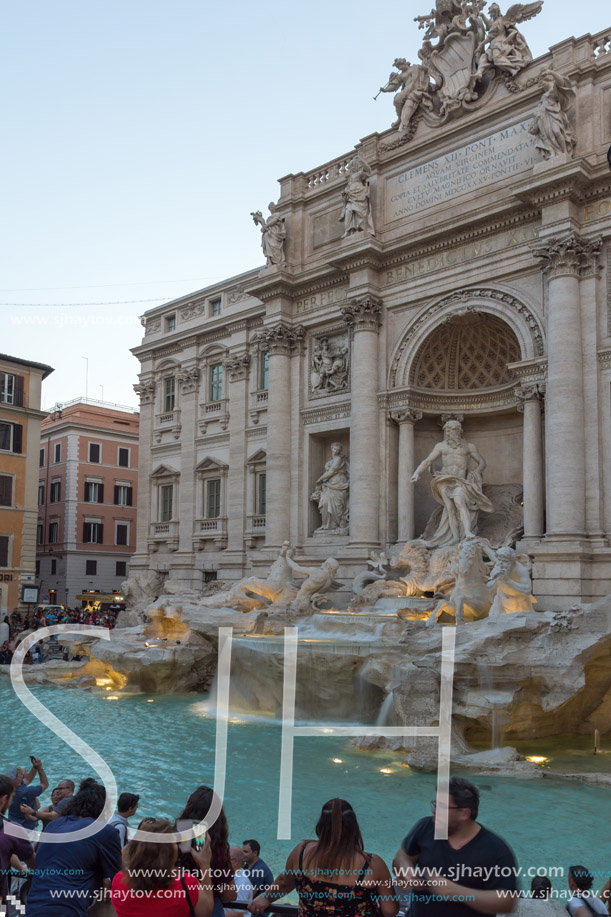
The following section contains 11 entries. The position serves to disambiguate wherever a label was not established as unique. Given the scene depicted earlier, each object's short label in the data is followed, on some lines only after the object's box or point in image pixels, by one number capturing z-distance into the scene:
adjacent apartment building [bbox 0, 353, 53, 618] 31.81
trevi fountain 11.71
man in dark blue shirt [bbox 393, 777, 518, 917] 3.38
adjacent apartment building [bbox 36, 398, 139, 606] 41.72
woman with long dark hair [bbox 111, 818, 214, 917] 3.31
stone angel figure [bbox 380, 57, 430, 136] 21.95
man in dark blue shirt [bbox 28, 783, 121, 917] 3.85
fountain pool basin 7.95
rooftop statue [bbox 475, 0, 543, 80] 20.06
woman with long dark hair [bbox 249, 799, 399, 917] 3.42
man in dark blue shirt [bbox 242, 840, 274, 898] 4.97
